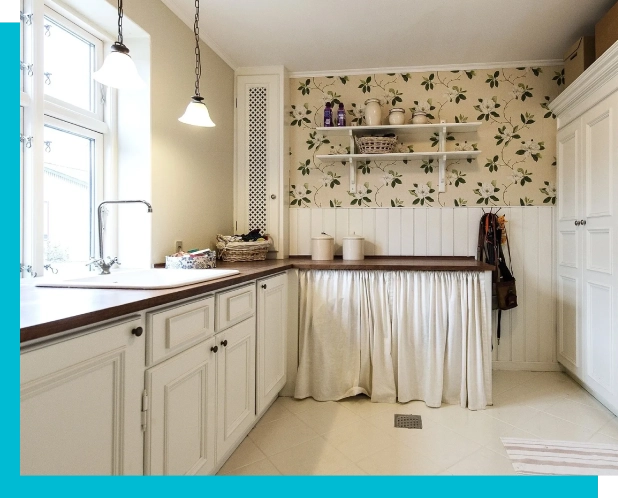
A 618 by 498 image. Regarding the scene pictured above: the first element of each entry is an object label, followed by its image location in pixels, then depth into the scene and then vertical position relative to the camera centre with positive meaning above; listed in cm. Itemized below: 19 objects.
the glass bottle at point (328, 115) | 329 +96
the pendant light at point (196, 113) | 205 +61
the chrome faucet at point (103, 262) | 188 -6
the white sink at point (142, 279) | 147 -12
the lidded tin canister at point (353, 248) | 313 -1
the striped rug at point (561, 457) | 189 -93
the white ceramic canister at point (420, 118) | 319 +91
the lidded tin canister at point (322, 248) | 311 -1
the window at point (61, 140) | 175 +49
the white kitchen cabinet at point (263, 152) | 337 +71
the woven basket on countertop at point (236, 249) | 294 -1
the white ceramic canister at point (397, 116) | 320 +92
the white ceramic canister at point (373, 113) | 321 +95
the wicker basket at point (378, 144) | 317 +72
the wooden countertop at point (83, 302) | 91 -14
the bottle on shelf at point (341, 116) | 328 +95
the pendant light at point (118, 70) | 161 +64
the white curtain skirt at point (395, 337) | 260 -53
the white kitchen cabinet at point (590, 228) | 236 +11
